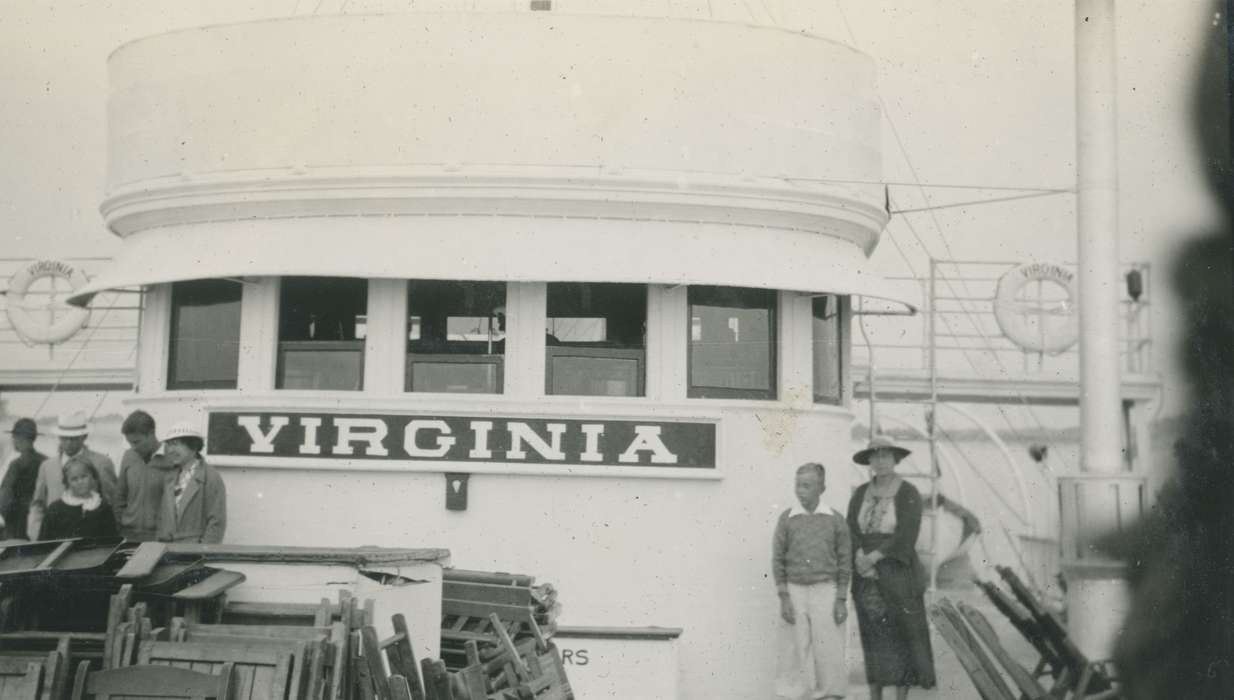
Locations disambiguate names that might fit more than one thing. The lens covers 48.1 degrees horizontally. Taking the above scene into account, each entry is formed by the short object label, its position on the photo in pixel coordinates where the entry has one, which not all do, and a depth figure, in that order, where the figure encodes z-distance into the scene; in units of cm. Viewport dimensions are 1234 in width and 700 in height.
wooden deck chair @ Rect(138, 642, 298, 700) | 548
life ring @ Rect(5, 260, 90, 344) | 1525
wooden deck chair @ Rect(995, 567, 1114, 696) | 753
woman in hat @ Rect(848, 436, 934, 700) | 874
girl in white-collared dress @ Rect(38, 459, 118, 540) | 815
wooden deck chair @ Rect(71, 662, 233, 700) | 555
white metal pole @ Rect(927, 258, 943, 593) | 1247
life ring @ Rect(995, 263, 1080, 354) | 1513
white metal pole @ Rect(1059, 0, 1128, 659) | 850
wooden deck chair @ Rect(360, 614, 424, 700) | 555
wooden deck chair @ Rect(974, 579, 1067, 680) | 779
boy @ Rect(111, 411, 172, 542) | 856
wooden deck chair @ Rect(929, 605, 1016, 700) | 704
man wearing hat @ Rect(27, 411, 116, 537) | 921
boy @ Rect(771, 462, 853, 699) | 870
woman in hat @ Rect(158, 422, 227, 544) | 814
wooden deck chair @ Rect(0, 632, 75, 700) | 561
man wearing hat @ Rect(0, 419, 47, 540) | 1009
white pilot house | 877
